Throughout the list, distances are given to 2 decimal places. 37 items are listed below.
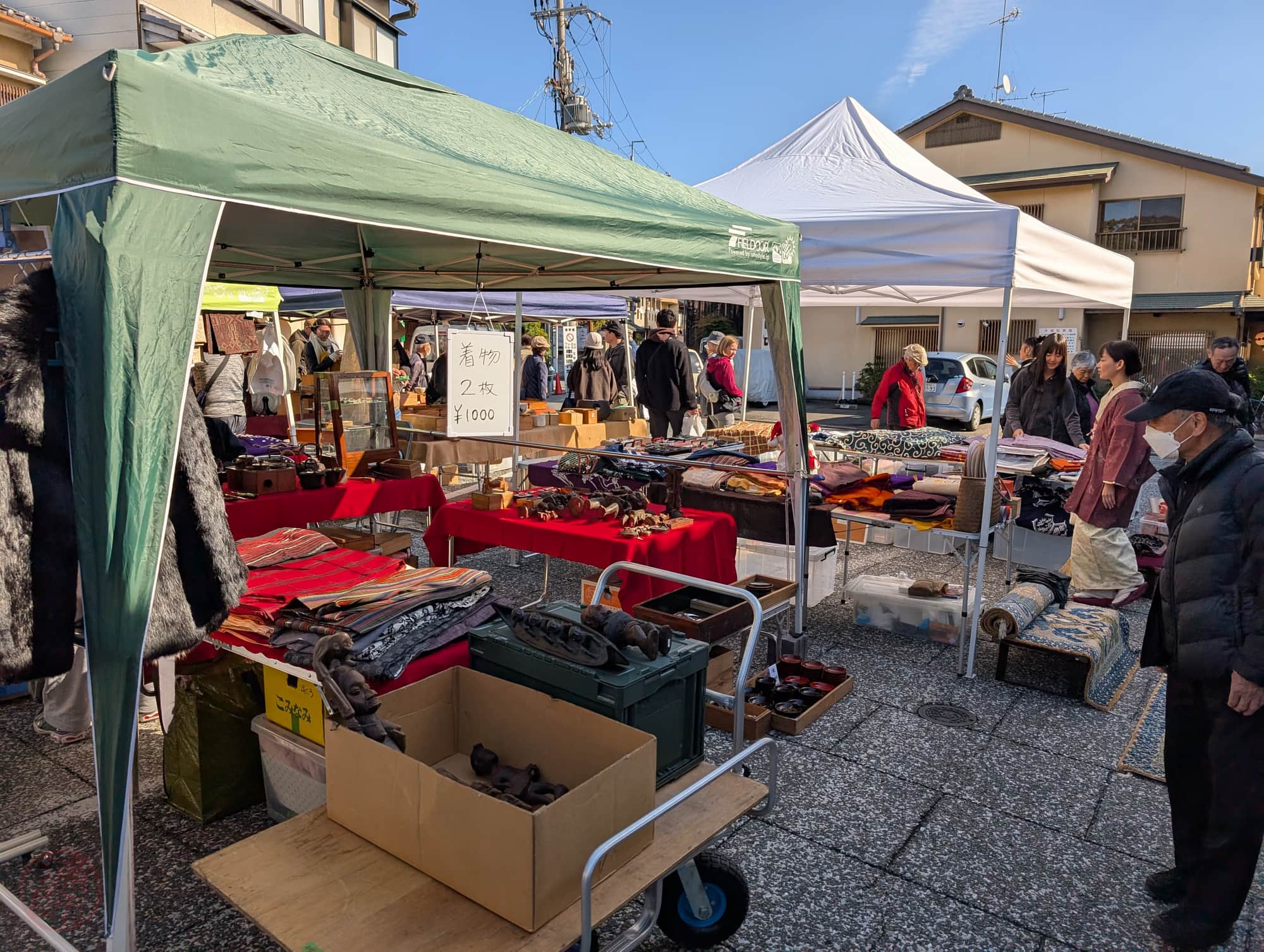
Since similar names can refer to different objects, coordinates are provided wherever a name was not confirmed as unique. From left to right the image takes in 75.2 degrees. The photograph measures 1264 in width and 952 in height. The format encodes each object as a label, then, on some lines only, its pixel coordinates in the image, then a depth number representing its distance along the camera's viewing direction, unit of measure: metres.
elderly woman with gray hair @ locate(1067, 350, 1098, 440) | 7.82
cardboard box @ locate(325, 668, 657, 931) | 1.70
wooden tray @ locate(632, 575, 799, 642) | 3.61
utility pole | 27.72
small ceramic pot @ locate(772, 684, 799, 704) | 4.13
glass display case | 5.11
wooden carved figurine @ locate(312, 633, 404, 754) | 2.01
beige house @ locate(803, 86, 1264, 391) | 21.08
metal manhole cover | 4.11
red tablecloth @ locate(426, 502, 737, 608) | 4.19
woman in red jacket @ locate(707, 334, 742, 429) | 10.11
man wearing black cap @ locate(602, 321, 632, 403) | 13.71
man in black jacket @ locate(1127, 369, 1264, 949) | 2.41
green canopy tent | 1.94
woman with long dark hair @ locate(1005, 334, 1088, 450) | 7.16
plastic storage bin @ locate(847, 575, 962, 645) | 5.15
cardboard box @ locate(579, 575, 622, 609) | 4.20
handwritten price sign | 4.89
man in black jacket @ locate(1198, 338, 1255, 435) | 6.48
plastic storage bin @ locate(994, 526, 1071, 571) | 6.54
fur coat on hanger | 1.96
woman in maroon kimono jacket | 5.05
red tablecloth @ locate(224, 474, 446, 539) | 4.38
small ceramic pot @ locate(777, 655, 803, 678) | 4.41
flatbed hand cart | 1.68
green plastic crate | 2.22
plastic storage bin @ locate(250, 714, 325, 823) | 2.82
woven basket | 4.61
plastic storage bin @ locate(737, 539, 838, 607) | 5.41
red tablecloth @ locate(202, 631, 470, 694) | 2.71
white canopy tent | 4.53
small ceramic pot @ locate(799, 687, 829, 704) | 4.12
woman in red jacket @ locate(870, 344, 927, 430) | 7.84
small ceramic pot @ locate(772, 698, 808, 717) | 3.99
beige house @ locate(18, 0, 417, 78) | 13.33
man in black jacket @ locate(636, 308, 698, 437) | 8.69
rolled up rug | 4.53
